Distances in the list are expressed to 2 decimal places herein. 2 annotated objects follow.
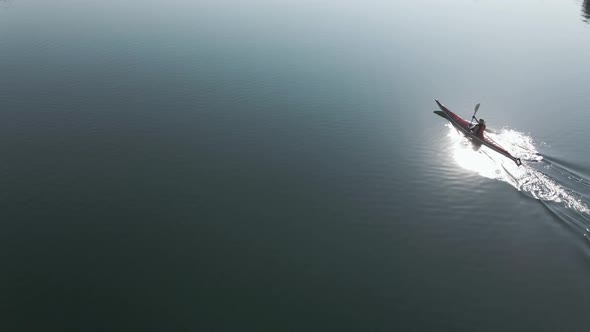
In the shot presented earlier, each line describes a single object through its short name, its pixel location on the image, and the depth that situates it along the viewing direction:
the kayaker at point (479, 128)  40.28
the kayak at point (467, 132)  38.40
